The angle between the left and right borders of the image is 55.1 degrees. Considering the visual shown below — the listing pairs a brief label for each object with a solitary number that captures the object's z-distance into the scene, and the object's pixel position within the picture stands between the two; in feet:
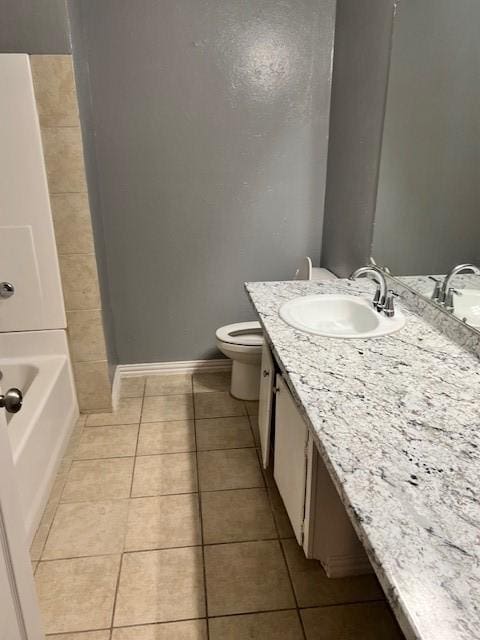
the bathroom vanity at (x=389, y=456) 2.23
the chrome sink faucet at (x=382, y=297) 5.62
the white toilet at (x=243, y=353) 8.55
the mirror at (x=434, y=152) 4.62
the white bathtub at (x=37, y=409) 5.90
